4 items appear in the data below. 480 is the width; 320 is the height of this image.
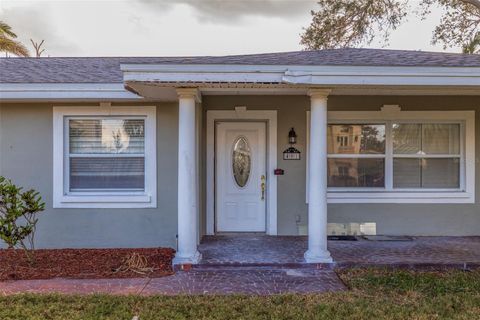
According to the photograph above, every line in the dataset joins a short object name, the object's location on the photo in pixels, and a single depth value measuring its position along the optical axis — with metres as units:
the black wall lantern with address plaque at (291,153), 7.75
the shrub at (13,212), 5.88
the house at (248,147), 5.80
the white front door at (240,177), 7.88
